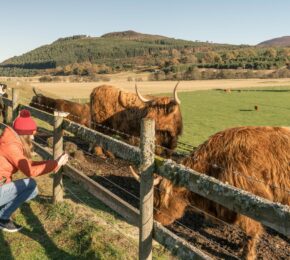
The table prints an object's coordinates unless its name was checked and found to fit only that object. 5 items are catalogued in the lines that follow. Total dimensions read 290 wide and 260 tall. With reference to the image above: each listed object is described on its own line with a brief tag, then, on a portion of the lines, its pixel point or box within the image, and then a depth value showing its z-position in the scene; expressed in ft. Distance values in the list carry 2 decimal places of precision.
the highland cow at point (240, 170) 16.38
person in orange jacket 15.38
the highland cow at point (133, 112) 35.09
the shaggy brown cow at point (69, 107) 51.73
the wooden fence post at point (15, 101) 29.61
